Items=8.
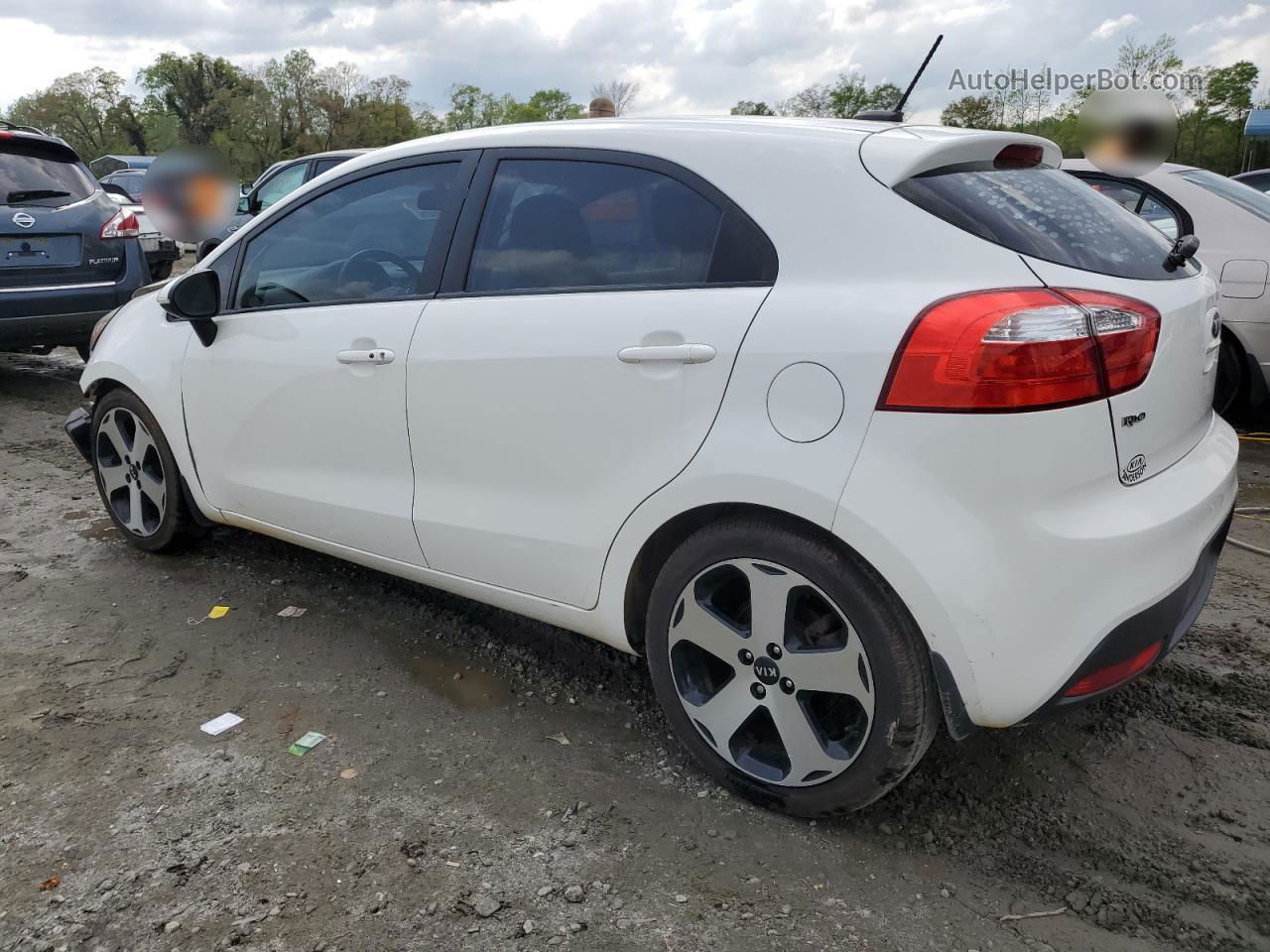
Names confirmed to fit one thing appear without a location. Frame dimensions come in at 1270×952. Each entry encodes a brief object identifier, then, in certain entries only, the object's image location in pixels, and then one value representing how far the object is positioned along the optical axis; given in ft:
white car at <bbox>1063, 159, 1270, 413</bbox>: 17.31
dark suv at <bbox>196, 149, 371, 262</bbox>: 38.42
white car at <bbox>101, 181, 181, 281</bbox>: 36.32
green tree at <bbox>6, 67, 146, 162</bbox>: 229.25
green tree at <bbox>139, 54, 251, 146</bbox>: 197.88
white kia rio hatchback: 6.56
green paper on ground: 9.19
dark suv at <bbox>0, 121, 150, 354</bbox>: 22.49
